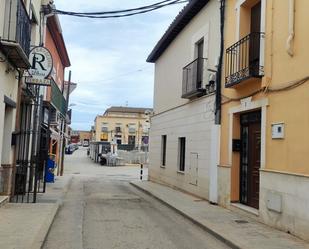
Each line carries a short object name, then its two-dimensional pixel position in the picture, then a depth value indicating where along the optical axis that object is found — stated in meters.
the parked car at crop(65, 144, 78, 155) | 42.90
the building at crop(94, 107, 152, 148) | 51.54
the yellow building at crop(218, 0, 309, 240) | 5.04
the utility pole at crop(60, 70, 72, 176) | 15.44
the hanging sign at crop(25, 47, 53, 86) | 7.12
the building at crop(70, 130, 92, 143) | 73.20
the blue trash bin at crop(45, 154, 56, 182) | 11.86
